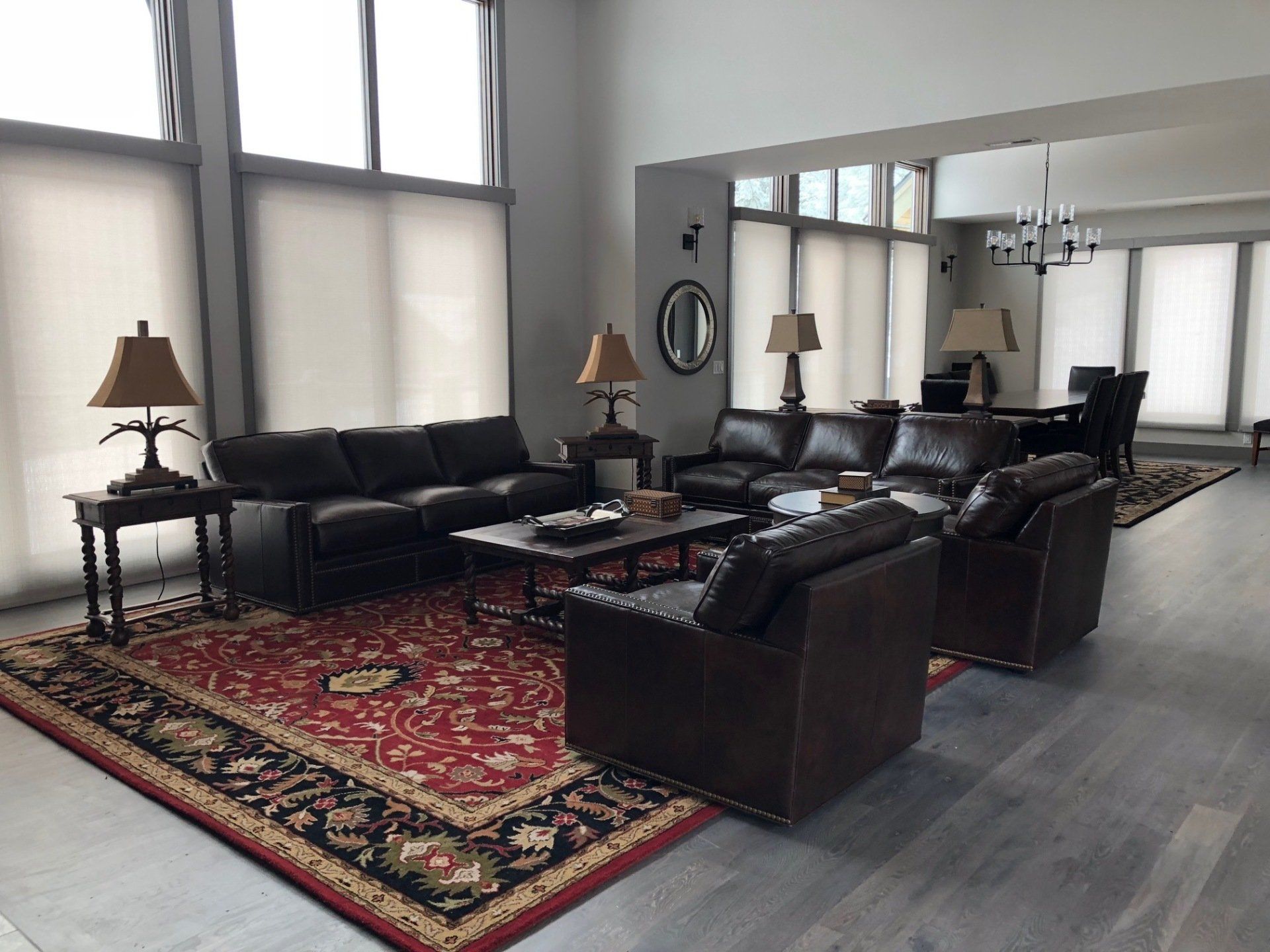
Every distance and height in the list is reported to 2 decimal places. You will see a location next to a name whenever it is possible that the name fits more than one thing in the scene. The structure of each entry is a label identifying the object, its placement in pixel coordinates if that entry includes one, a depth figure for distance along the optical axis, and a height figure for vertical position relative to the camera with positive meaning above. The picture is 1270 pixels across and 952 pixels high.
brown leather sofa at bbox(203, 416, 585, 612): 4.77 -0.81
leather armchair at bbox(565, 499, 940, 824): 2.56 -0.88
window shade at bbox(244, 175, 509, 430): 5.68 +0.26
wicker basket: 4.68 -0.74
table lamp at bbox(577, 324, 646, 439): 6.26 -0.09
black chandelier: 8.92 +1.06
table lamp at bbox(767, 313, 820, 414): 6.93 +0.09
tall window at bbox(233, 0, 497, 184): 5.61 +1.63
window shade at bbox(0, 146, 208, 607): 4.74 +0.18
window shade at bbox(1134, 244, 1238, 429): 10.48 +0.15
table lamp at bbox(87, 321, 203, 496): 4.29 -0.17
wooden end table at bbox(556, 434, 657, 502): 6.41 -0.69
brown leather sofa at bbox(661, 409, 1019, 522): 5.88 -0.69
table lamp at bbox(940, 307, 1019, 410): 5.98 +0.10
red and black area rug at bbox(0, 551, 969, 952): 2.42 -1.29
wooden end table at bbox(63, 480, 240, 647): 4.29 -0.76
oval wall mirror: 7.42 +0.16
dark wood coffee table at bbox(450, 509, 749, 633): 4.04 -0.85
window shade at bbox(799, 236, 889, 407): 9.33 +0.35
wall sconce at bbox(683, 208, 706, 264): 7.48 +0.92
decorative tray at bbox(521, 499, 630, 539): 4.22 -0.76
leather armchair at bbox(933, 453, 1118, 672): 3.80 -0.85
